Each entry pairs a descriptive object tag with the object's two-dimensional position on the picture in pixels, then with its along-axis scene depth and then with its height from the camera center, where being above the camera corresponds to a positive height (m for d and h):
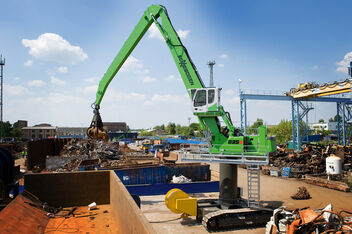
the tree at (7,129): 71.69 +0.17
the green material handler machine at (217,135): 11.09 -0.24
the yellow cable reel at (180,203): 10.21 -2.97
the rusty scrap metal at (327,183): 16.82 -3.76
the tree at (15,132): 73.56 -0.71
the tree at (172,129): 132.95 +0.49
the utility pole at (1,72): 42.81 +9.80
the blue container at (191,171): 18.36 -3.05
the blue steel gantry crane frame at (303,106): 33.47 +3.47
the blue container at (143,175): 15.11 -2.77
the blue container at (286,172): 21.67 -3.60
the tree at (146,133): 125.50 -1.82
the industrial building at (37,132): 107.75 -1.01
